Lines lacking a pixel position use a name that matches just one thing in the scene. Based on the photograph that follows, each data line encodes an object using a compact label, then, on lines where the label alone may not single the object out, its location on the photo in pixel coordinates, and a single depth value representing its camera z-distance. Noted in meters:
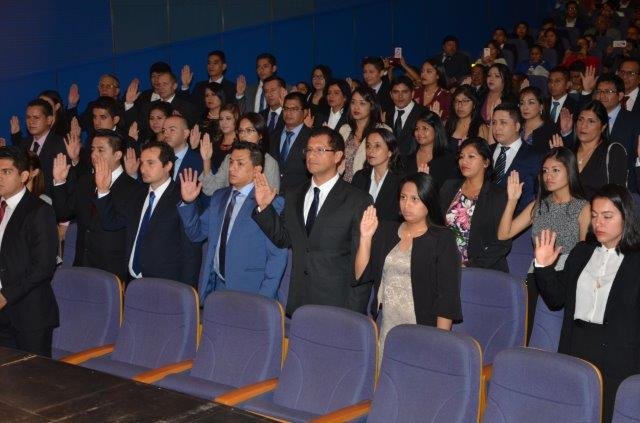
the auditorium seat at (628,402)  3.24
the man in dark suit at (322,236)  4.93
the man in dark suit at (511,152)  5.99
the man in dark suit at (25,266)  5.00
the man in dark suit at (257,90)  9.20
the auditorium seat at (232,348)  4.47
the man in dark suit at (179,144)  6.58
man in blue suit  5.21
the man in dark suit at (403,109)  7.65
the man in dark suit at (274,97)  8.24
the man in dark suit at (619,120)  7.01
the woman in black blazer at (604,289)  3.89
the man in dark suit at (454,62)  12.19
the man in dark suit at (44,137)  7.21
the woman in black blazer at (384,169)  5.70
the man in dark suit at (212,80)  9.27
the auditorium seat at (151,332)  4.79
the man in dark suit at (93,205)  5.71
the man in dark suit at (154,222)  5.47
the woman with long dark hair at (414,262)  4.37
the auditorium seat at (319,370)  4.12
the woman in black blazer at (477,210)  5.24
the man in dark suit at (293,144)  7.35
